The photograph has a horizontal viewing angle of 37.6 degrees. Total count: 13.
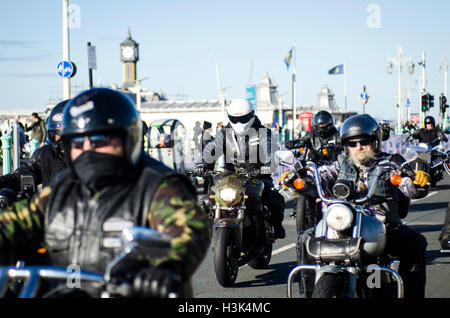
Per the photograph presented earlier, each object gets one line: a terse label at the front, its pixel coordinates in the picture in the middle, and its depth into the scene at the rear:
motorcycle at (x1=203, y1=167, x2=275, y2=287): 6.42
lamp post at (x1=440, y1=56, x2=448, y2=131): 70.12
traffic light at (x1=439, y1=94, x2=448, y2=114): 33.72
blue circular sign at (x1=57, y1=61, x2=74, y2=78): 16.78
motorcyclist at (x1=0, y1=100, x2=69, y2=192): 5.43
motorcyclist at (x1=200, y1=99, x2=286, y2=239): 7.73
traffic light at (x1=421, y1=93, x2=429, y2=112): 32.66
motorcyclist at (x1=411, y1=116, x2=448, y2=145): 17.72
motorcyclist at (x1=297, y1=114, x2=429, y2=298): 4.49
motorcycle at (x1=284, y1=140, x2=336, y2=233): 8.49
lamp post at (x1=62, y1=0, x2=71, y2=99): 17.41
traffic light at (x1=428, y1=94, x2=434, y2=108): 33.28
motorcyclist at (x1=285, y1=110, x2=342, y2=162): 10.94
